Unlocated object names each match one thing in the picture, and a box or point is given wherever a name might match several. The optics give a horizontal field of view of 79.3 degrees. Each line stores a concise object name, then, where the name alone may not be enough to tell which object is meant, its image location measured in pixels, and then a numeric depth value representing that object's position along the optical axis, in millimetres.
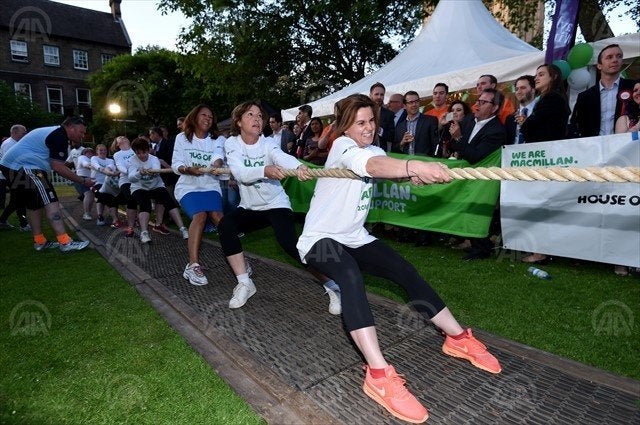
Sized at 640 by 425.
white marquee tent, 7139
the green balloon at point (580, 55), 5883
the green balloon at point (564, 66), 6086
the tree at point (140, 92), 34344
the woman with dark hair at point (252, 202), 3723
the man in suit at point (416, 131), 6250
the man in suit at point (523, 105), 5409
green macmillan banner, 5227
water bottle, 4341
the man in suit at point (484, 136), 5137
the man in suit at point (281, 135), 9242
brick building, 34875
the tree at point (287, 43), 17328
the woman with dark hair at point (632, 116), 4473
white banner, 4145
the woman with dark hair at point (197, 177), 4684
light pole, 32894
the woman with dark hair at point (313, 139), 7793
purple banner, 6430
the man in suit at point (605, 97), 4730
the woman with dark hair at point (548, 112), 4734
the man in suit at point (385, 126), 6730
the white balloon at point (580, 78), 6203
